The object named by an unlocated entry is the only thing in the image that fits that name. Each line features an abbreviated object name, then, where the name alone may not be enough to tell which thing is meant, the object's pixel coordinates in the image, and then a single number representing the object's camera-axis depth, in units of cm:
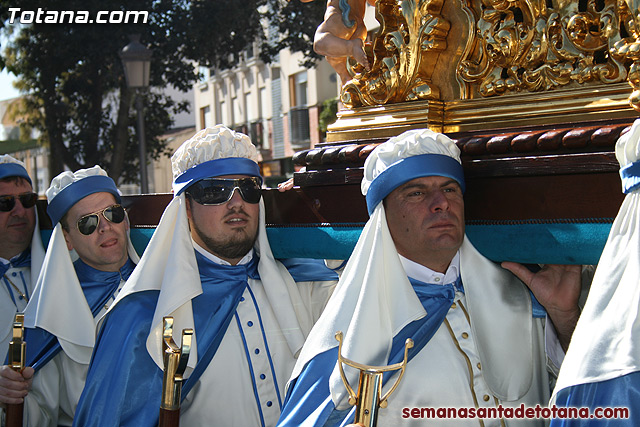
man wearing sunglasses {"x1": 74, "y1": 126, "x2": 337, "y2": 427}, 358
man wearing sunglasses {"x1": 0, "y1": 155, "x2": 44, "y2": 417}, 486
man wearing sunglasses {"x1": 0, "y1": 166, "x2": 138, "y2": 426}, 416
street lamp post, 962
